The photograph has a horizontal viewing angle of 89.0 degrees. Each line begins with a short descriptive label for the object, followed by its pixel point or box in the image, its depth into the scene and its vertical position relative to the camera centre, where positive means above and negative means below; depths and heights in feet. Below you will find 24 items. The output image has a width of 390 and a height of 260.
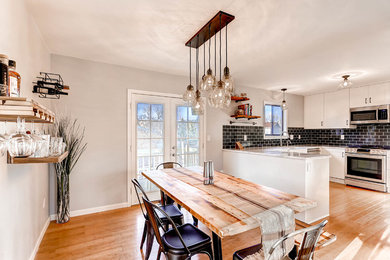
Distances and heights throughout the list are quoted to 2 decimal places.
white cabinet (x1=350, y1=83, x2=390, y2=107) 14.01 +2.66
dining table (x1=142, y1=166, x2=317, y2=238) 3.92 -1.77
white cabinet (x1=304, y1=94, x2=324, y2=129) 17.93 +1.80
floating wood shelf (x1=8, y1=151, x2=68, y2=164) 3.98 -0.61
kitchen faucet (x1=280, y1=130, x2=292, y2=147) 17.34 -0.64
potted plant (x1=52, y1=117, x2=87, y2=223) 8.93 -1.50
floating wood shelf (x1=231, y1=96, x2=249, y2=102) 14.43 +2.38
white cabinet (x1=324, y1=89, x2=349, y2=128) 16.20 +1.85
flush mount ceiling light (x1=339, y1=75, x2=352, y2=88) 11.59 +2.75
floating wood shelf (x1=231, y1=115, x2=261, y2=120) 14.44 +1.03
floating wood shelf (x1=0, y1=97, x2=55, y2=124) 2.87 +0.35
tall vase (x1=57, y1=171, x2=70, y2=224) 8.93 -2.99
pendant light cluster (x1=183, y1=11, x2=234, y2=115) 6.18 +1.45
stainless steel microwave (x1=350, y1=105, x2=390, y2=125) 14.00 +1.21
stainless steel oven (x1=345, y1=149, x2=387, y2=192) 13.53 -2.72
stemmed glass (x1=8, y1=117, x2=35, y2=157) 3.37 -0.22
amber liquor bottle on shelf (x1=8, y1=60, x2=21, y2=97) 3.14 +0.80
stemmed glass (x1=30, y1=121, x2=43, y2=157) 3.75 -0.23
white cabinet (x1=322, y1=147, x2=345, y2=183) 15.72 -2.60
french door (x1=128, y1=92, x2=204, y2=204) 11.32 -0.21
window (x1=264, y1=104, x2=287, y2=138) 16.84 +0.86
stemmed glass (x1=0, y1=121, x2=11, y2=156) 3.23 -0.19
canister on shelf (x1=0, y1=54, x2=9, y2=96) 2.94 +0.84
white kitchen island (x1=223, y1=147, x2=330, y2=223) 9.04 -2.19
